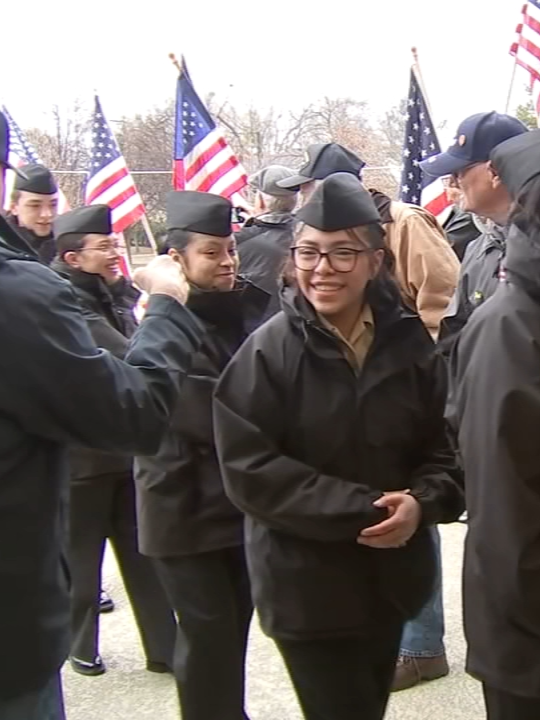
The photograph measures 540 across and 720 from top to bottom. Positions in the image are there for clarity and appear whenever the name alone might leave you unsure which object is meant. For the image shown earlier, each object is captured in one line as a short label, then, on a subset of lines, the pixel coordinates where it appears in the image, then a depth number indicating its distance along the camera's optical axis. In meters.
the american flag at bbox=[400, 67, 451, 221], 5.98
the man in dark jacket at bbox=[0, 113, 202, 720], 1.71
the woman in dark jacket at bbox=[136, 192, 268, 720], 2.76
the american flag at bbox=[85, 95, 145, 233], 7.00
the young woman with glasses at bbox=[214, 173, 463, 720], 2.18
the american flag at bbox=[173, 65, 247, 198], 6.05
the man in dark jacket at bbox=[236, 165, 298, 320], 4.45
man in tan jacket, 3.92
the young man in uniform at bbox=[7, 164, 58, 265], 5.13
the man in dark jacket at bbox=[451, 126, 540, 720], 1.74
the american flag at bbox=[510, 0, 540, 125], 5.78
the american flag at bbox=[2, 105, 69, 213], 7.07
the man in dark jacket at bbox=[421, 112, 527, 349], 3.24
